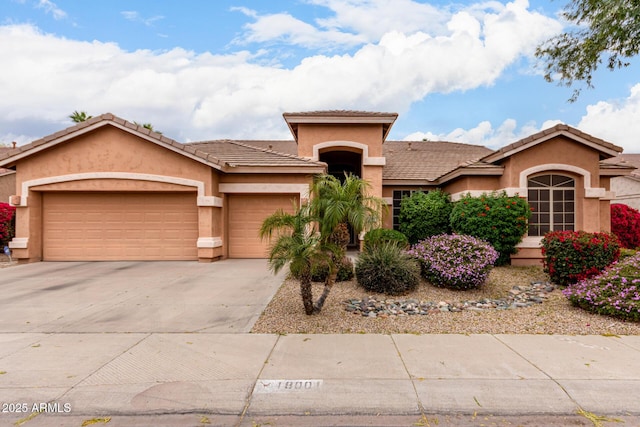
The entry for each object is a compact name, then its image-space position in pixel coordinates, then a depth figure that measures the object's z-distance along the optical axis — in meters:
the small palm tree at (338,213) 6.22
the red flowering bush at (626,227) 14.41
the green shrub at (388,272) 8.39
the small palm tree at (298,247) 6.11
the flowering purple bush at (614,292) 6.48
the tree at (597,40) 10.56
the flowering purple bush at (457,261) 8.63
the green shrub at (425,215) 13.84
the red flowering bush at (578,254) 8.84
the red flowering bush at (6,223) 14.16
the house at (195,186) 12.27
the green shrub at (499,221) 11.41
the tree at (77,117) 22.48
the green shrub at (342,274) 9.25
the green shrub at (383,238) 10.38
